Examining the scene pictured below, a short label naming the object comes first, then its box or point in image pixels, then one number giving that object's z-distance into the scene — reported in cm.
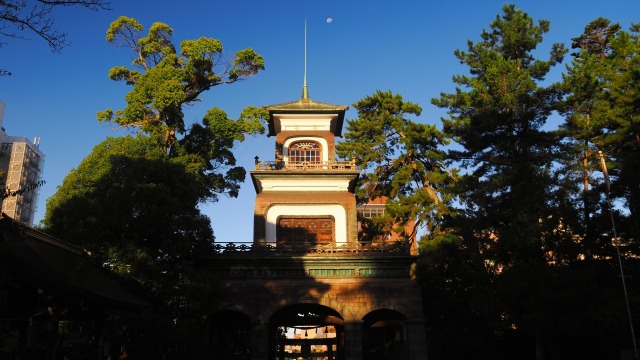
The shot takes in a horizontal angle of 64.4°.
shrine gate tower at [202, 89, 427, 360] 1978
